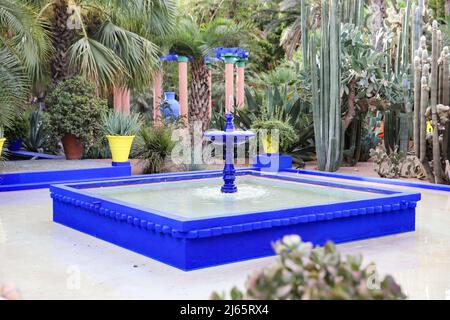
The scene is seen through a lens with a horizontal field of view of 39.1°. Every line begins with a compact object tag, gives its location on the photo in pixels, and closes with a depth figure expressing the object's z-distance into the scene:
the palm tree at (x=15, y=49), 9.60
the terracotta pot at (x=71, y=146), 12.48
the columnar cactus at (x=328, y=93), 11.94
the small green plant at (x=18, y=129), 12.80
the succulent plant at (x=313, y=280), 2.10
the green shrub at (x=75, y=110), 12.09
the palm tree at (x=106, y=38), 12.16
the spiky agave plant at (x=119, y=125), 11.70
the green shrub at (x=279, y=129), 12.33
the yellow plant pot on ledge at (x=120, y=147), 11.48
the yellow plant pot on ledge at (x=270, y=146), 12.26
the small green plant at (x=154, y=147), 12.01
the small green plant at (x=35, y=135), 13.80
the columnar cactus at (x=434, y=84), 9.77
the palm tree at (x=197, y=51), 17.36
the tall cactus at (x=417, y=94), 10.14
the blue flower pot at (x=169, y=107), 15.68
